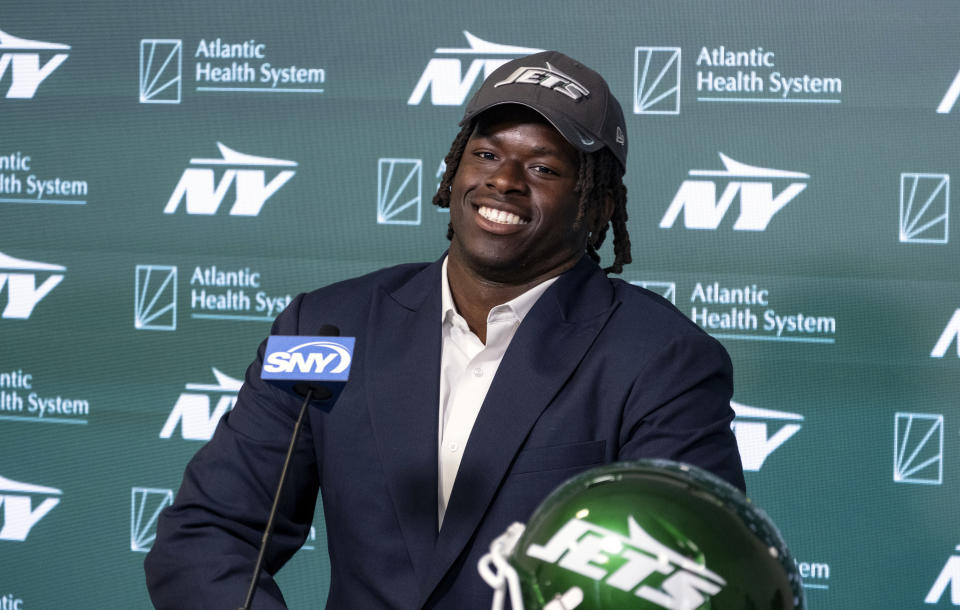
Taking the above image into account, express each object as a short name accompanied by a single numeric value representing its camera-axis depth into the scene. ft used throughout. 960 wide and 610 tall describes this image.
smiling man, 9.52
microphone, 8.76
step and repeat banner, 11.98
